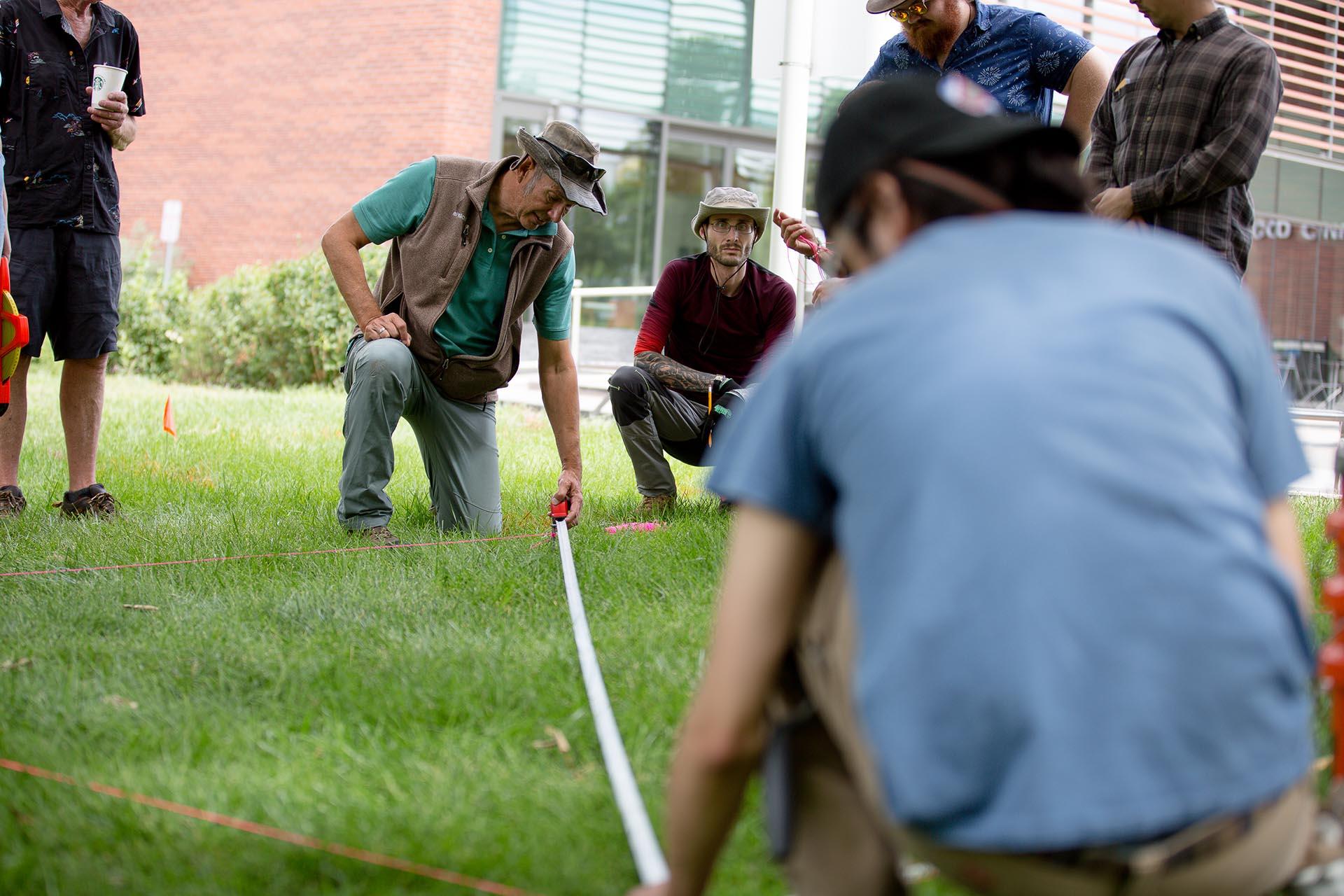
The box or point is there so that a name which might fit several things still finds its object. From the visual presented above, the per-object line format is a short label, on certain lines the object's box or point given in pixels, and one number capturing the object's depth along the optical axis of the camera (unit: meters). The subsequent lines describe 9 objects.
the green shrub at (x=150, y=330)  13.09
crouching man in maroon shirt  5.08
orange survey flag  7.07
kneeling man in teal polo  4.32
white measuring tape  1.75
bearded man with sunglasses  4.20
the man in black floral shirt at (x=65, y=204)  4.63
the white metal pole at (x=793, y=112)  6.05
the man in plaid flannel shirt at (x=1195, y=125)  3.41
